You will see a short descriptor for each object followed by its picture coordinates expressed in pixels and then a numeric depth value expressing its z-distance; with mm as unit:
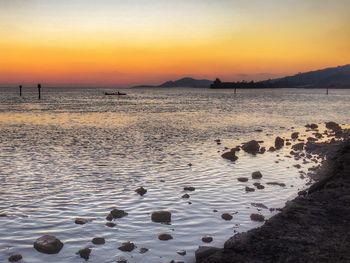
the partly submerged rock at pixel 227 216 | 12992
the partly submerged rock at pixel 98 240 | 10891
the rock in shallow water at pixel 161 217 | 12688
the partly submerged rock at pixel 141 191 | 15964
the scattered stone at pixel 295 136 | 36819
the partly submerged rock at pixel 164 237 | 11167
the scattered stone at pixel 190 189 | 16562
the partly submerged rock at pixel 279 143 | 30281
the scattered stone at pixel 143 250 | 10312
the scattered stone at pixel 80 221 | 12380
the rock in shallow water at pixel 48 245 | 10211
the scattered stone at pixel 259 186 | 17216
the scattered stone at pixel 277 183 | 17891
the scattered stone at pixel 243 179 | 18617
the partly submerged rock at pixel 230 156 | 24347
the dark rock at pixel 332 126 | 42841
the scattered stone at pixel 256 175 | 19484
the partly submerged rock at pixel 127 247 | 10438
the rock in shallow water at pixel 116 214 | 12873
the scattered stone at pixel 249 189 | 16703
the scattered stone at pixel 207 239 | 11041
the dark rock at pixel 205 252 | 9422
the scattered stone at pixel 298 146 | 28797
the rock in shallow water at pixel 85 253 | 9989
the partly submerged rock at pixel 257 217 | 12859
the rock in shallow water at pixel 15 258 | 9708
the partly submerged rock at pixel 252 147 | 27625
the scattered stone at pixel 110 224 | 12227
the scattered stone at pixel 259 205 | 14562
